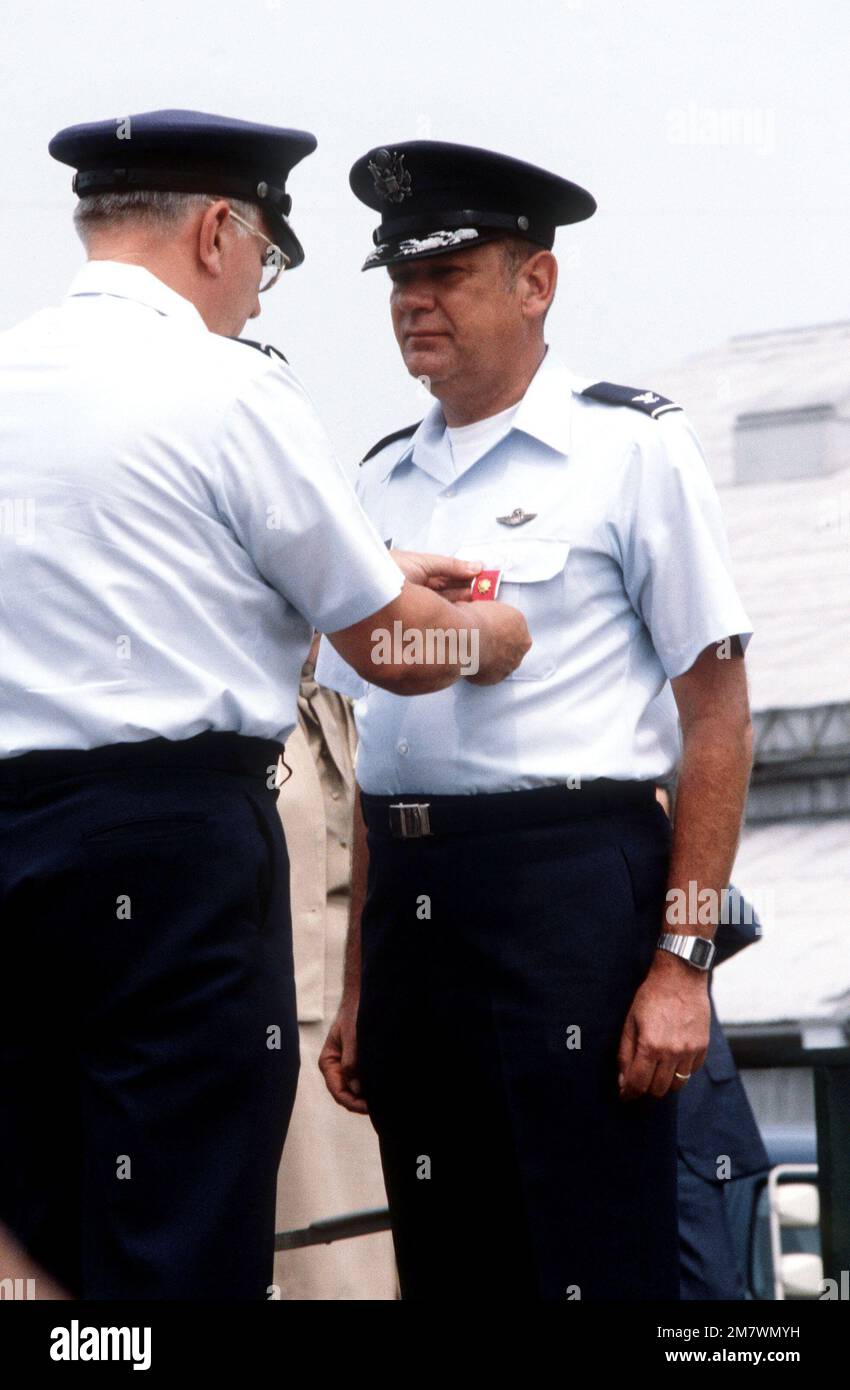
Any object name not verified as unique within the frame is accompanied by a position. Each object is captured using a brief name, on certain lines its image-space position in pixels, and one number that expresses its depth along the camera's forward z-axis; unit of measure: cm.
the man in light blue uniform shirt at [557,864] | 231
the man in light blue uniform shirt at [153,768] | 192
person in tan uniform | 341
